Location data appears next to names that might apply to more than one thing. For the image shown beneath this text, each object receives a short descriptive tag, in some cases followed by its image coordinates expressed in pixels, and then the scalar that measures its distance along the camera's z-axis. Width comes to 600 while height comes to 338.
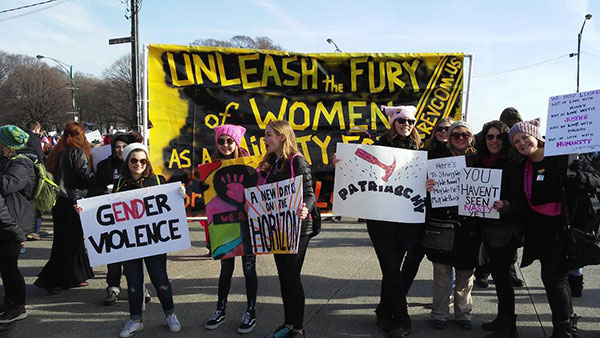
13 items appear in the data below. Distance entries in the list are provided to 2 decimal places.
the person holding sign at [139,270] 3.80
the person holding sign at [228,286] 3.84
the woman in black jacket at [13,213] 3.77
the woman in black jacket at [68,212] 4.79
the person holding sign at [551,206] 3.32
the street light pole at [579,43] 26.76
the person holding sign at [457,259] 3.78
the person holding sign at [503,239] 3.58
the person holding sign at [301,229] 3.46
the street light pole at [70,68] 35.33
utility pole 15.53
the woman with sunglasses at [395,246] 3.63
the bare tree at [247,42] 57.50
